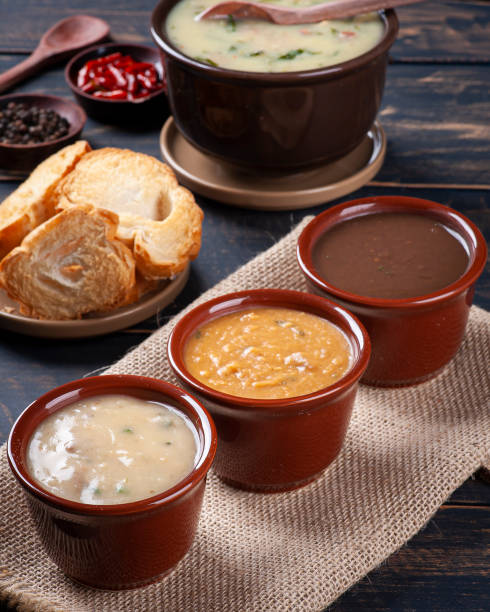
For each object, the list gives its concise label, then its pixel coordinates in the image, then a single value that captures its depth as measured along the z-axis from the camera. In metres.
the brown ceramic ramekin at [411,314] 1.09
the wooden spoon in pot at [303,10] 1.27
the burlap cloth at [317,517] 1.02
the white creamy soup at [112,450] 0.99
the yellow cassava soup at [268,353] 1.05
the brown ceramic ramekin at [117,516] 0.98
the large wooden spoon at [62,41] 1.45
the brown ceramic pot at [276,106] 1.21
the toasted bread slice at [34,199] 1.19
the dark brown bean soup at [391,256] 1.11
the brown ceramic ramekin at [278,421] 1.03
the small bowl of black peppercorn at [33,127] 1.31
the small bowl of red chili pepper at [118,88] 1.37
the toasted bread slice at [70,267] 1.15
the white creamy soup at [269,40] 1.24
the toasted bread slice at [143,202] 1.18
